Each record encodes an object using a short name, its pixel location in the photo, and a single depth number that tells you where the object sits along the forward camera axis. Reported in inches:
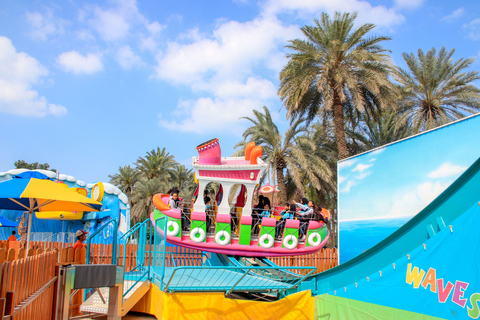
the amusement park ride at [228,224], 378.9
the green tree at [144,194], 1208.8
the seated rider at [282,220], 406.0
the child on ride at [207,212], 394.6
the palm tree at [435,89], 719.7
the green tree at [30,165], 2410.1
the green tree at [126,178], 1425.9
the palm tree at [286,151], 793.6
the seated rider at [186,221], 386.9
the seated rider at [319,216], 422.3
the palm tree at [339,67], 685.3
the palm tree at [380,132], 862.8
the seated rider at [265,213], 413.1
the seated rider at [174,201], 390.6
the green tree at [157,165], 1357.0
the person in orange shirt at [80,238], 325.7
